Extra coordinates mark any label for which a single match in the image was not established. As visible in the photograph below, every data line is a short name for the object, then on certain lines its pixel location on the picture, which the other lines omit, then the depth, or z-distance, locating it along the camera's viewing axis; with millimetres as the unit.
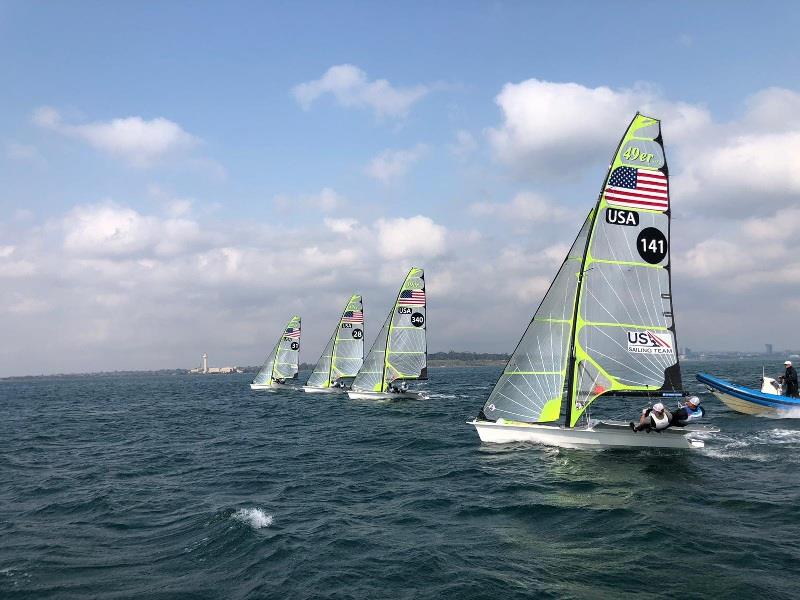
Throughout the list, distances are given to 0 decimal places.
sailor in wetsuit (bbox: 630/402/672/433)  18641
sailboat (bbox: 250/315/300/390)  70250
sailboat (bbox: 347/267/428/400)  45844
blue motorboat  28562
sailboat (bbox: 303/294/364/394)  58938
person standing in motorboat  29359
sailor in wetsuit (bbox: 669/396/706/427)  18891
